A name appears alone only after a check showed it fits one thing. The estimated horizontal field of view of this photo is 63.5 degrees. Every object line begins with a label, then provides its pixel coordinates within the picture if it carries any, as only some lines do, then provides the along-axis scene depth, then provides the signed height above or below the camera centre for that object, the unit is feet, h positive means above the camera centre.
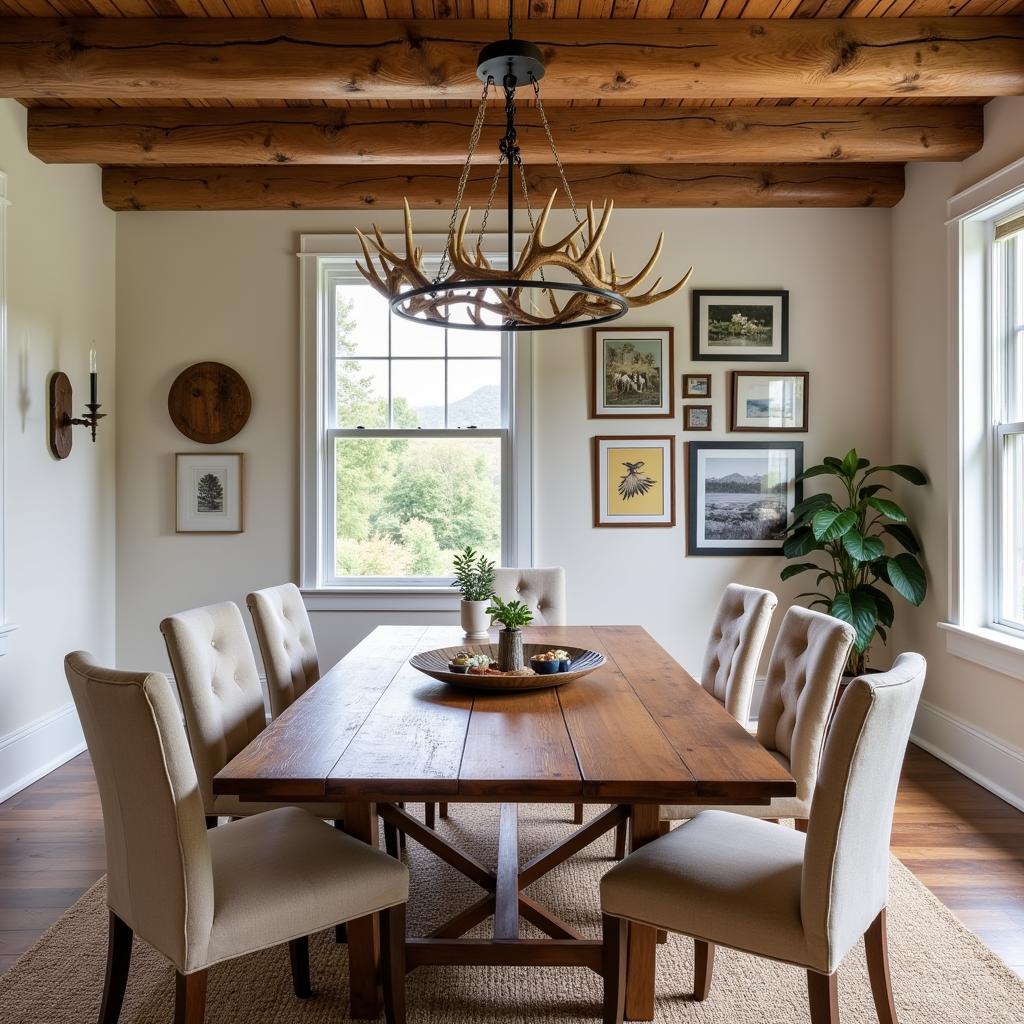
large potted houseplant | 12.84 -0.62
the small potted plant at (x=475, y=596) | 9.27 -0.98
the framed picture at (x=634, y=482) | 14.55 +0.48
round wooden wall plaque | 14.43 +1.86
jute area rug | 6.59 -4.02
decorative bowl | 7.41 -1.54
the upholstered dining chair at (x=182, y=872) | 5.10 -2.51
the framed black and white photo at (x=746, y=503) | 14.58 +0.11
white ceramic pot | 9.57 -1.29
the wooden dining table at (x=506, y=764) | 5.22 -1.69
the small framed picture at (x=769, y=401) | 14.53 +1.90
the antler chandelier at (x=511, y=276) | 7.09 +2.17
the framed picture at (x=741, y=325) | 14.52 +3.24
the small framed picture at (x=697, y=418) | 14.55 +1.61
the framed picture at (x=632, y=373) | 14.52 +2.40
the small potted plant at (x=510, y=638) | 7.89 -1.24
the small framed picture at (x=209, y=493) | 14.49 +0.29
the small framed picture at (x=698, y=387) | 14.55 +2.15
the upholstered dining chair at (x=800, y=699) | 7.01 -1.71
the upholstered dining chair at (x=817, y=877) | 5.09 -2.49
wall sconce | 12.43 +1.46
